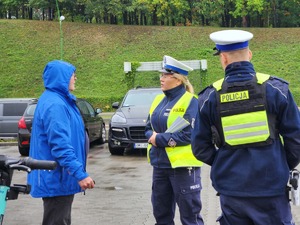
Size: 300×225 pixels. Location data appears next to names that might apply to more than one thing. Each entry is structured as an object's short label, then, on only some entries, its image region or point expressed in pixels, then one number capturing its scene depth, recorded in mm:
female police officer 5348
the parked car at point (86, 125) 15702
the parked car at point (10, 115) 20953
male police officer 3514
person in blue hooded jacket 4438
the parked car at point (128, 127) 14414
